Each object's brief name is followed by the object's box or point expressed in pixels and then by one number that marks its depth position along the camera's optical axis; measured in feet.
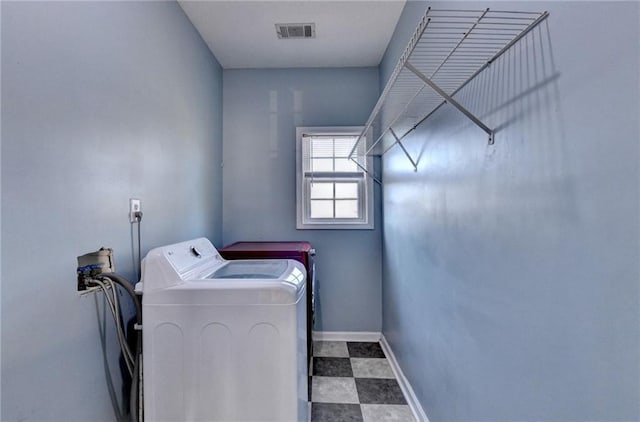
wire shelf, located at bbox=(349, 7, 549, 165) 2.72
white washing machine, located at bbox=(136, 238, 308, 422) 3.75
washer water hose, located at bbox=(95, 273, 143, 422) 3.81
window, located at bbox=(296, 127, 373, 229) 8.86
